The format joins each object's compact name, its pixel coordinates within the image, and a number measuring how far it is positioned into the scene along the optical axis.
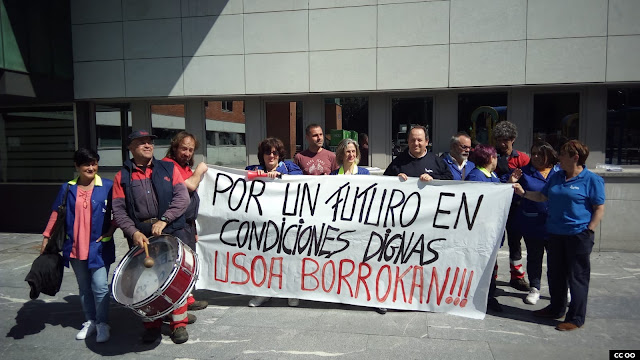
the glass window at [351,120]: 8.12
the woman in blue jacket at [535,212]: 4.73
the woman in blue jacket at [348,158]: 4.89
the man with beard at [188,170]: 4.48
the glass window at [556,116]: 7.55
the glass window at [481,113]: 7.72
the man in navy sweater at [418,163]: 4.56
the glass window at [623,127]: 7.37
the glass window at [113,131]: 8.99
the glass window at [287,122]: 8.41
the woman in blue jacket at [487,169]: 4.71
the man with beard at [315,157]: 5.12
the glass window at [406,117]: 7.92
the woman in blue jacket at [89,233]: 4.07
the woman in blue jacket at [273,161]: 4.83
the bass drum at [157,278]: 3.60
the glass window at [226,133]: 8.59
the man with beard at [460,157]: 5.09
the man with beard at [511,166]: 5.21
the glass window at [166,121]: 8.78
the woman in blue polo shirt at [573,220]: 4.09
